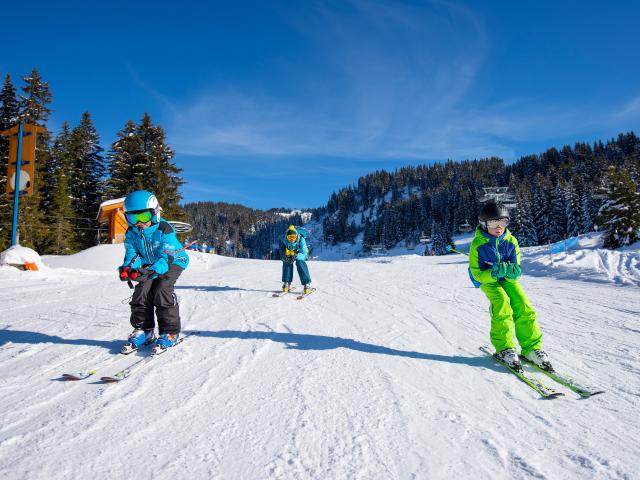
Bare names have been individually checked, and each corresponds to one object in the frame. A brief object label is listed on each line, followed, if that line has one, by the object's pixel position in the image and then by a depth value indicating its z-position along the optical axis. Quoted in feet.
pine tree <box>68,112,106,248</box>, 102.01
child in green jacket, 11.45
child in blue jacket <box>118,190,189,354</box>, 13.24
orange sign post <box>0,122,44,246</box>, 38.04
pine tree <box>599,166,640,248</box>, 83.82
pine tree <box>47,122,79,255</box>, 85.66
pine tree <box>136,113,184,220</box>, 93.40
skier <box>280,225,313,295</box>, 28.37
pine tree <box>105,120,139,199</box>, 93.35
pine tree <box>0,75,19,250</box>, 71.15
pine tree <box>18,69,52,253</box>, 77.15
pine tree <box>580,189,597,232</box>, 173.88
